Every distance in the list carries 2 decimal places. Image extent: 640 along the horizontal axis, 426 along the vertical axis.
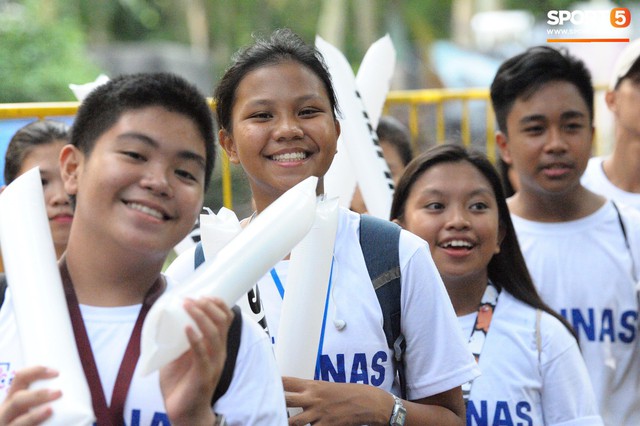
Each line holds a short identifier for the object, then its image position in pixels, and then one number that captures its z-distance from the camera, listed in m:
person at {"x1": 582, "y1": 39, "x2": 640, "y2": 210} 4.56
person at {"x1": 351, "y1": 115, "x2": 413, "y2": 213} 5.08
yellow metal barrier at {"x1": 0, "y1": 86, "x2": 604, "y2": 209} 6.65
